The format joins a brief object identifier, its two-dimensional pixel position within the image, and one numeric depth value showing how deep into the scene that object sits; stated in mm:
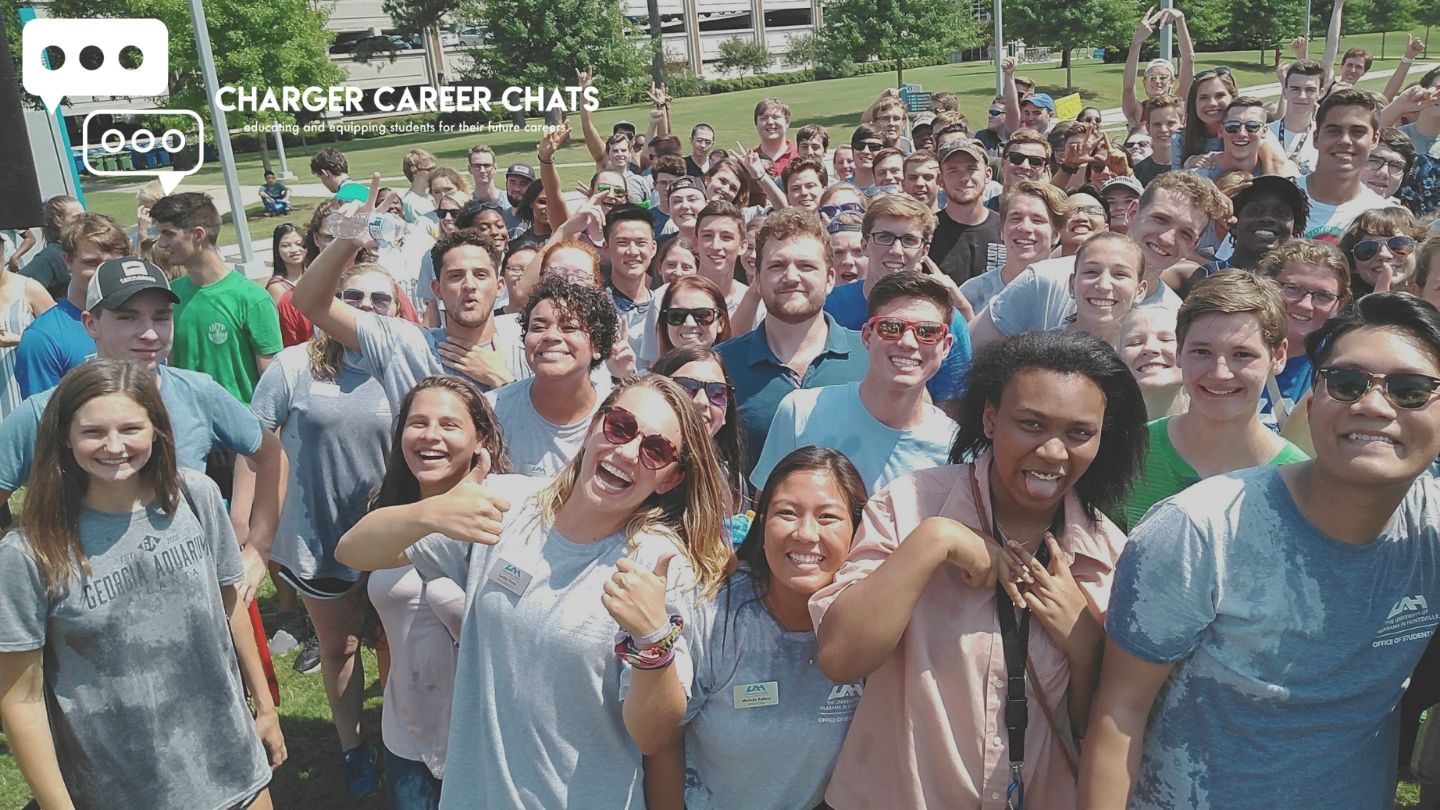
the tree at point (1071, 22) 40625
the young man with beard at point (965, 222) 6285
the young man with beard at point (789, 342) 4035
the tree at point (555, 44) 47438
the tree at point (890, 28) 40969
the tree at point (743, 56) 66812
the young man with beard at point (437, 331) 4098
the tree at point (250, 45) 29953
